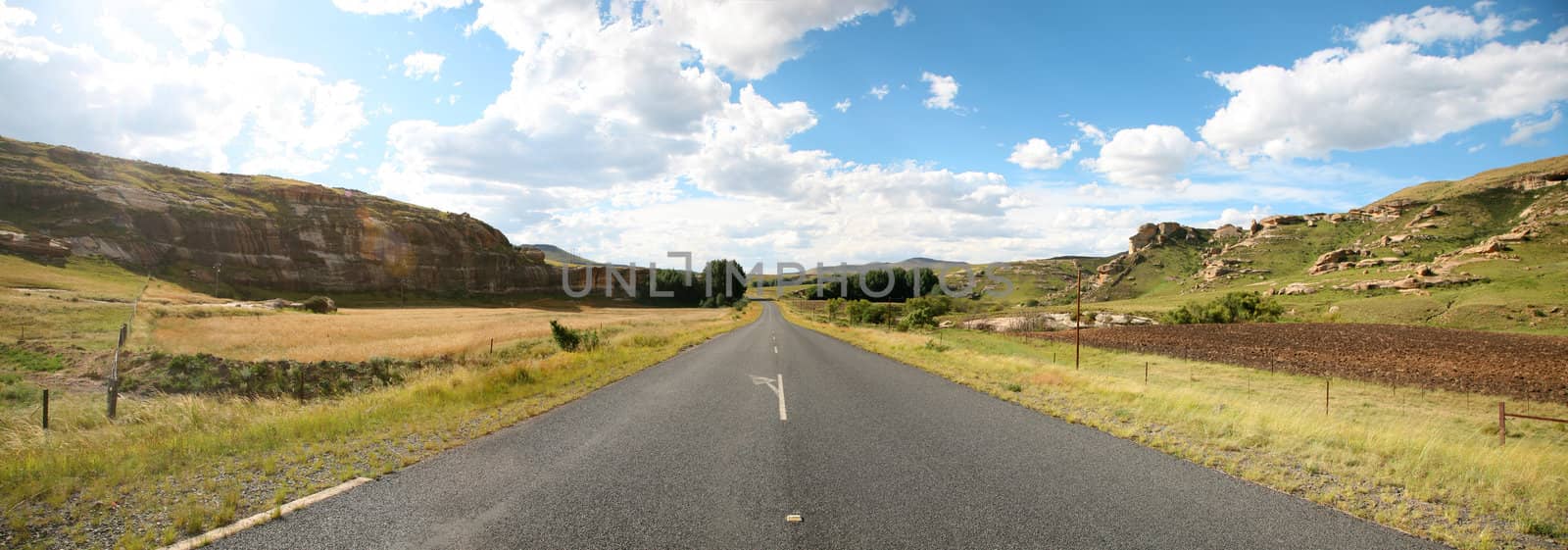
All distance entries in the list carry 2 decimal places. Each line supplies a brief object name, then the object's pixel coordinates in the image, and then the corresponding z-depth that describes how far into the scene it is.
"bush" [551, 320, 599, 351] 25.75
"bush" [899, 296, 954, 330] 68.97
